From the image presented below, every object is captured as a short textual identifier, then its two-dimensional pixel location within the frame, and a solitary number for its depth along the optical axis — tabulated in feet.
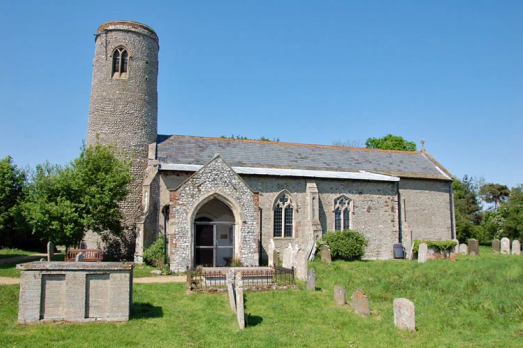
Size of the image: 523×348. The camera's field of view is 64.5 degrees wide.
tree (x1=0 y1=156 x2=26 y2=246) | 76.69
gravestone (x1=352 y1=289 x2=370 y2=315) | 38.92
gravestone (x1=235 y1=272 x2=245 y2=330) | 35.19
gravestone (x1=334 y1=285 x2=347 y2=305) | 42.83
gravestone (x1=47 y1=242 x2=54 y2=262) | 69.16
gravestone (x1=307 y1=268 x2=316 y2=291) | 49.37
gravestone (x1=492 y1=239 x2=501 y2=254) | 100.01
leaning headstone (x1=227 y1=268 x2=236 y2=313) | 40.22
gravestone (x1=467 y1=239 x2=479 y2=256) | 92.27
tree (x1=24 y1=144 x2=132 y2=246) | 67.62
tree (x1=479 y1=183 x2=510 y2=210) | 195.11
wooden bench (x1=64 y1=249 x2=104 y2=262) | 66.72
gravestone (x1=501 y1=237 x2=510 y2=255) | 95.81
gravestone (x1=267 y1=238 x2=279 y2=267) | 67.62
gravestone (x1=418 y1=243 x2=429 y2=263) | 74.43
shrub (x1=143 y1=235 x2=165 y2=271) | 66.03
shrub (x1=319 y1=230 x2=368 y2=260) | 76.54
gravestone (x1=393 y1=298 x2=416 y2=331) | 33.68
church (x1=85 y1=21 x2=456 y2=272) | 75.20
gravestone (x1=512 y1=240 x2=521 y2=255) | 94.17
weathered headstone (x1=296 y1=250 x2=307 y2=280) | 56.34
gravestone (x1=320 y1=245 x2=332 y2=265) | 72.12
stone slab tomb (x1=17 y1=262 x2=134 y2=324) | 32.89
